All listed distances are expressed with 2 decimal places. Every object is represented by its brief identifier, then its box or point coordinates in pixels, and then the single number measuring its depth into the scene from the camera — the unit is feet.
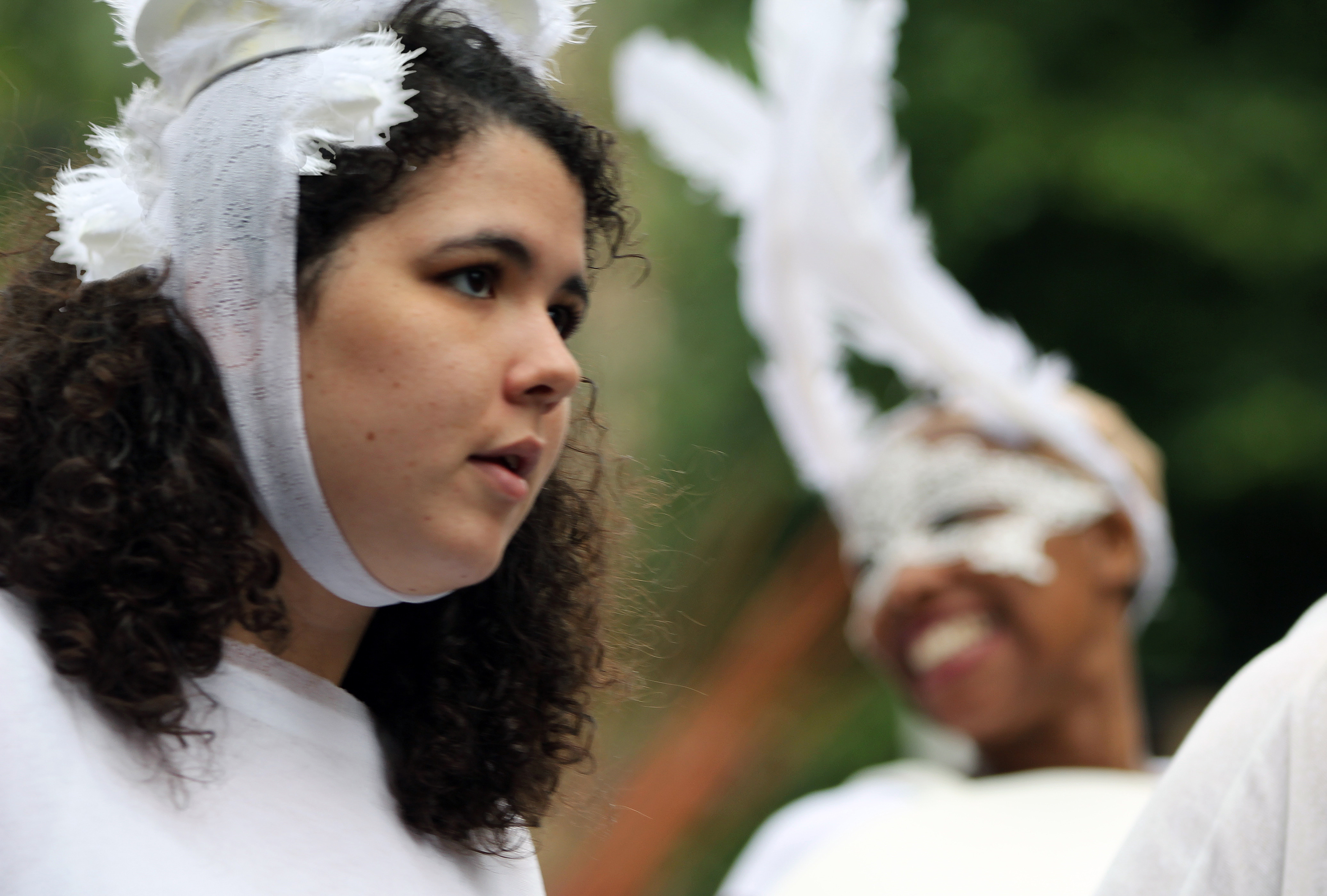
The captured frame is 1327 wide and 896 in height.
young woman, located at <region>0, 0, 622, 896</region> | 11.62
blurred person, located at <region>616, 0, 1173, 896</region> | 15.84
